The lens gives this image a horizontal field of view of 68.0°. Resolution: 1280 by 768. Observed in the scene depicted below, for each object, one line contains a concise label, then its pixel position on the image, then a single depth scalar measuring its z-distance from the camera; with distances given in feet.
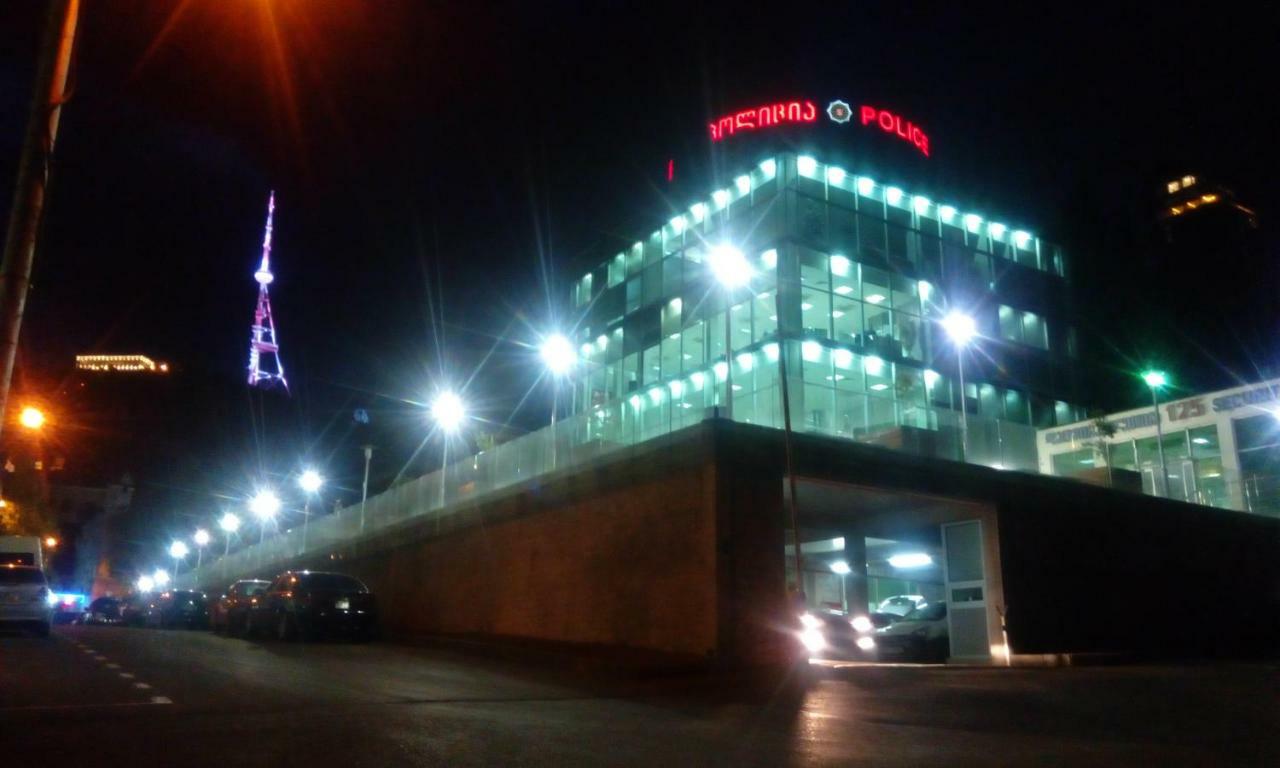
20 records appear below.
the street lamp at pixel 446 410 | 94.05
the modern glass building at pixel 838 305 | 122.42
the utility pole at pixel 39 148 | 22.03
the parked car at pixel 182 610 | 108.06
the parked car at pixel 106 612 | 141.90
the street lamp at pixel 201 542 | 232.94
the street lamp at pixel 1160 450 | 92.40
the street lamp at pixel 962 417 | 73.15
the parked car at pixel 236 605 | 82.84
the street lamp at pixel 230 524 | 216.13
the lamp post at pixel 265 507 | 182.40
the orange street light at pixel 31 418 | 52.70
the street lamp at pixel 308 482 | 137.80
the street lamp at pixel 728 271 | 63.67
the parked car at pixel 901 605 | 90.05
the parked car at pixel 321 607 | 69.56
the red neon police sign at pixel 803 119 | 133.90
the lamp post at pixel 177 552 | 268.62
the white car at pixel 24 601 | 71.97
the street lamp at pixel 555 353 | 84.12
